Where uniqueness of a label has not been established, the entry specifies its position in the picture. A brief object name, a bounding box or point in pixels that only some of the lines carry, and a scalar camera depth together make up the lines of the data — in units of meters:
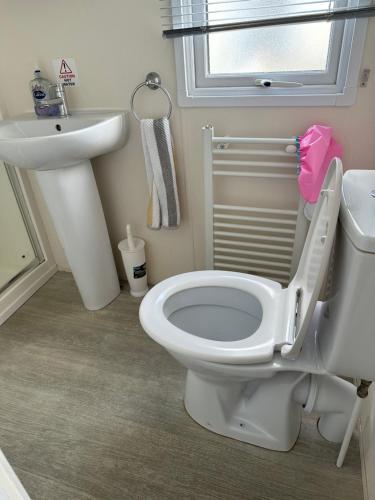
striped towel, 1.44
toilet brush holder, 1.76
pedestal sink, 1.28
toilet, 0.87
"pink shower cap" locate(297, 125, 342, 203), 1.22
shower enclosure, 1.90
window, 1.21
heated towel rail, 1.39
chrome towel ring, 1.40
